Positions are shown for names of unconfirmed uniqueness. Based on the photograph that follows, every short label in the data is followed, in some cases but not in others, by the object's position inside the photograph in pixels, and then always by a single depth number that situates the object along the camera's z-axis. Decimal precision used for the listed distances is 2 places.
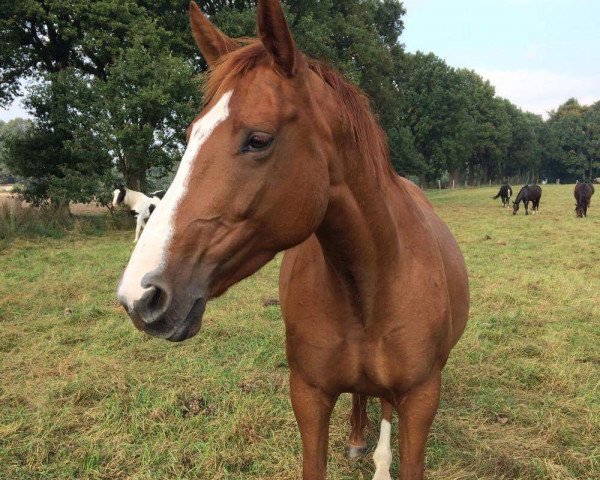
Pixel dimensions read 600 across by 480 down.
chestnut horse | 1.27
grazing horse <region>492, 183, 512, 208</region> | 22.00
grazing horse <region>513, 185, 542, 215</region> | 19.11
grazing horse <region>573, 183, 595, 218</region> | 17.48
